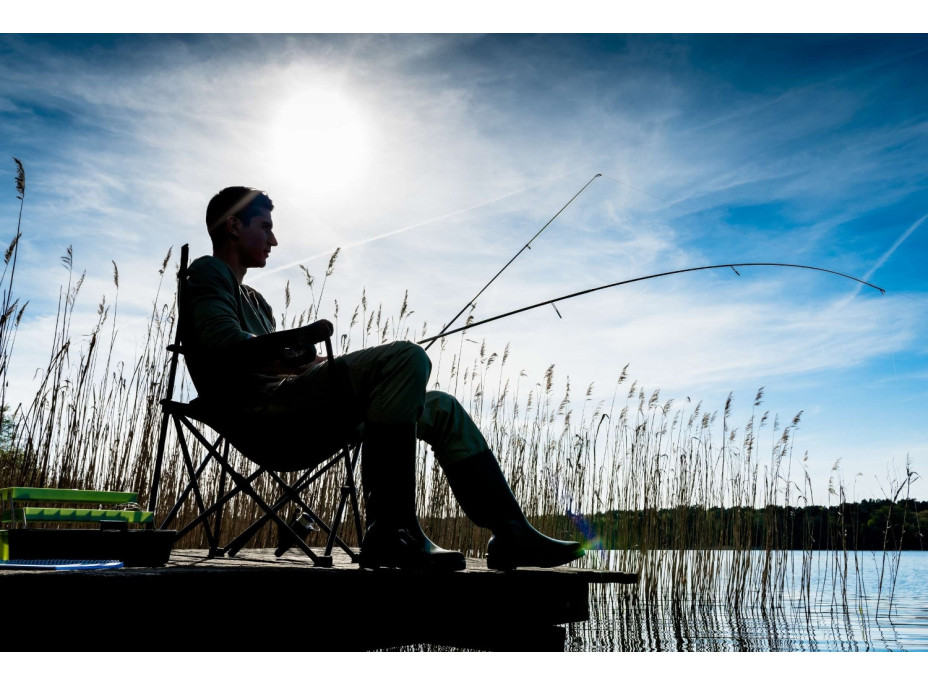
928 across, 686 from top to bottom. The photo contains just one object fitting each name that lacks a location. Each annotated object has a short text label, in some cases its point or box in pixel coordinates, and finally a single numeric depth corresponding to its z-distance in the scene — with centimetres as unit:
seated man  188
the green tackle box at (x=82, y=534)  180
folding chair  213
